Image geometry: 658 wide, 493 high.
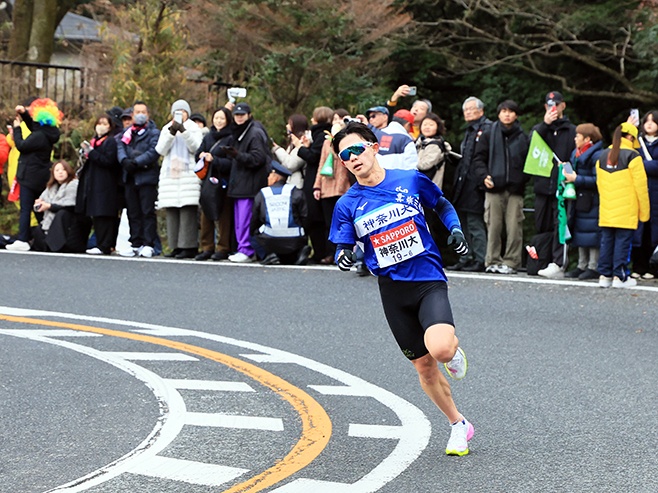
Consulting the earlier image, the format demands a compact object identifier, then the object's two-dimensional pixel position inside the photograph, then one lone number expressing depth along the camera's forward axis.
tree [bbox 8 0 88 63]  32.12
